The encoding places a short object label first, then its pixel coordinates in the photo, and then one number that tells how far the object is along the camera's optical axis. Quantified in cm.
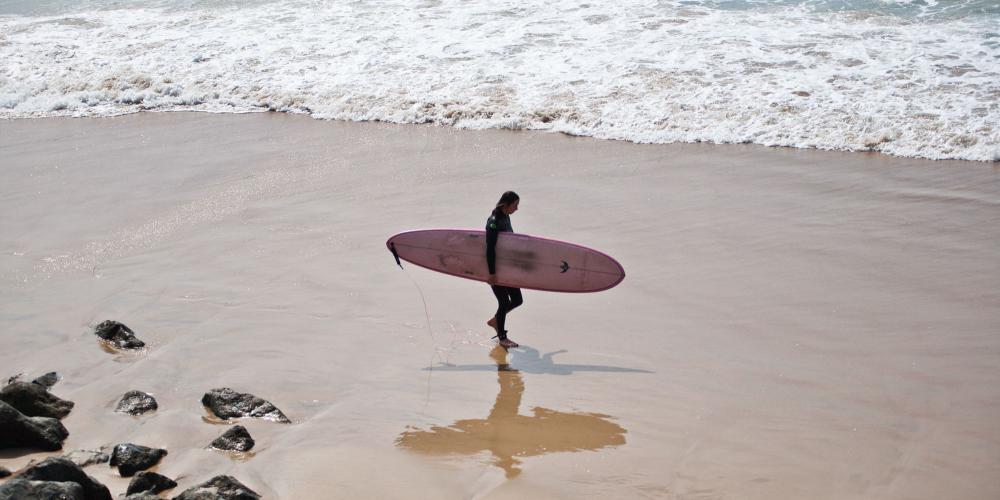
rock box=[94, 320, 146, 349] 1387
